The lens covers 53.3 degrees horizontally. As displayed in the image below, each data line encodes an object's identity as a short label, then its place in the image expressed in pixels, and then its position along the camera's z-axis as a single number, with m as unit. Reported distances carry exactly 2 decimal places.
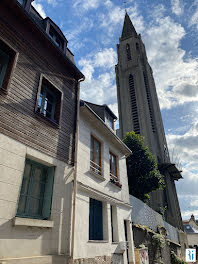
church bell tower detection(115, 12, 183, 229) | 27.88
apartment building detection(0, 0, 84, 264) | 4.31
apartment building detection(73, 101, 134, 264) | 6.59
